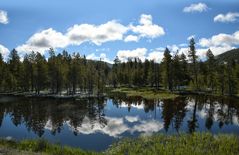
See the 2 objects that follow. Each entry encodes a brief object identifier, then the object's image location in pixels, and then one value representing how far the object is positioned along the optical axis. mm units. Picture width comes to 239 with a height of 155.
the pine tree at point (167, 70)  67454
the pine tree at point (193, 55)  71918
